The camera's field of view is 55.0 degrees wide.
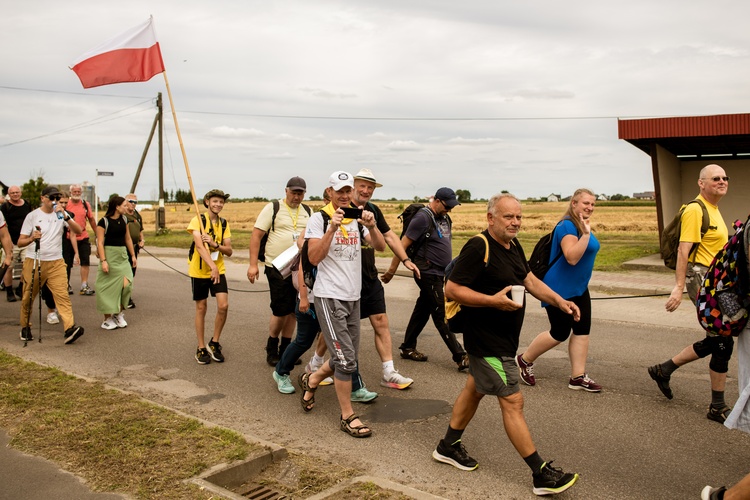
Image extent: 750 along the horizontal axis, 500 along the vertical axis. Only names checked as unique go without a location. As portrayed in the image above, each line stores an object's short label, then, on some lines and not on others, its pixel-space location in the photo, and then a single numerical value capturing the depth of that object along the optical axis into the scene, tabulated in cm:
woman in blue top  591
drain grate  413
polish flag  873
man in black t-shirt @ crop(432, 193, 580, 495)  417
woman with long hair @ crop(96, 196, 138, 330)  944
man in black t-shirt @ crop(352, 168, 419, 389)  620
